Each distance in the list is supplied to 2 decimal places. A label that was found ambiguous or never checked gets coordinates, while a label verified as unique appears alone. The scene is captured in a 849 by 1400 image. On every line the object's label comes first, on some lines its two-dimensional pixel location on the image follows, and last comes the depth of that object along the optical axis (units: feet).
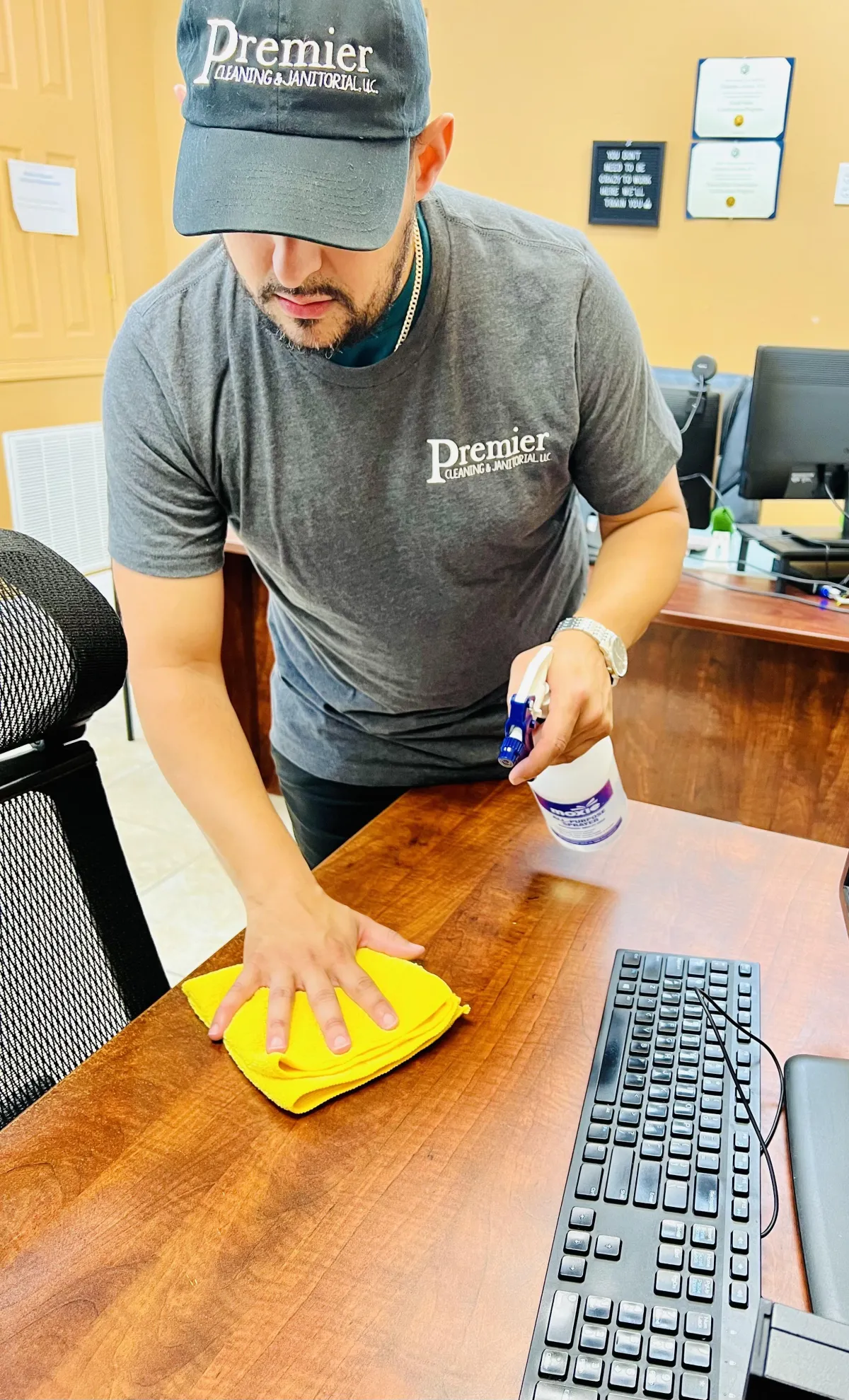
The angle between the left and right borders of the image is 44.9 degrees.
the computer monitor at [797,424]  7.33
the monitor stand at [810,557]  7.66
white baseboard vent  13.19
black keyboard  1.79
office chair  2.66
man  2.55
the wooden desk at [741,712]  6.97
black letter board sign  12.32
